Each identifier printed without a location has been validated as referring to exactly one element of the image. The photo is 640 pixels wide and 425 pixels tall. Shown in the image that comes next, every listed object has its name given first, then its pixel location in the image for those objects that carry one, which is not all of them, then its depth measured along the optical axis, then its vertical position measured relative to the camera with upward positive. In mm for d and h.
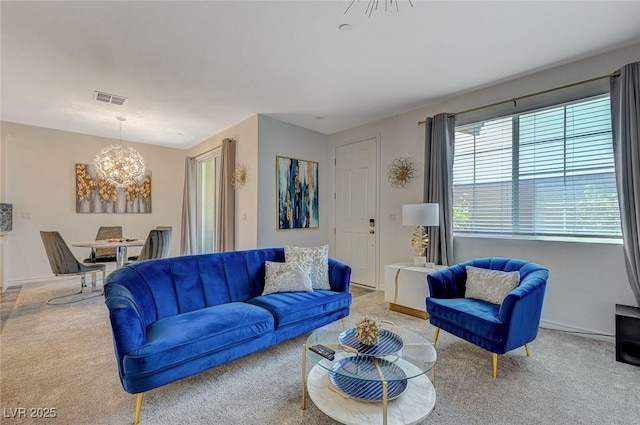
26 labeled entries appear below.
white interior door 4820 +44
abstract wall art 4715 +321
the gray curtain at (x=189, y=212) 6238 +4
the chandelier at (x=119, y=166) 4555 +731
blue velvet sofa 1739 -801
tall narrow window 5816 +273
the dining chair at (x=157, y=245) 4406 -498
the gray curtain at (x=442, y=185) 3729 +344
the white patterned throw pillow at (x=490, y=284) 2576 -659
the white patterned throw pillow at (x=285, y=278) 2875 -659
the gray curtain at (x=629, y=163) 2555 +426
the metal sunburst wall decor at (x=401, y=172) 4289 +591
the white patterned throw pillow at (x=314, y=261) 3072 -520
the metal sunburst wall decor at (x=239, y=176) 4645 +575
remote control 1751 -861
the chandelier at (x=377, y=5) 2074 +1494
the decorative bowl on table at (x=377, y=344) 1775 -845
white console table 3404 -922
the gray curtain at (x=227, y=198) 4789 +232
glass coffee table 1565 -1034
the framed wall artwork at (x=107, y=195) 5551 +358
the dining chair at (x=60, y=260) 4023 -659
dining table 4152 -464
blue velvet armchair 2127 -810
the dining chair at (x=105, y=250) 4836 -666
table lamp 3492 -104
